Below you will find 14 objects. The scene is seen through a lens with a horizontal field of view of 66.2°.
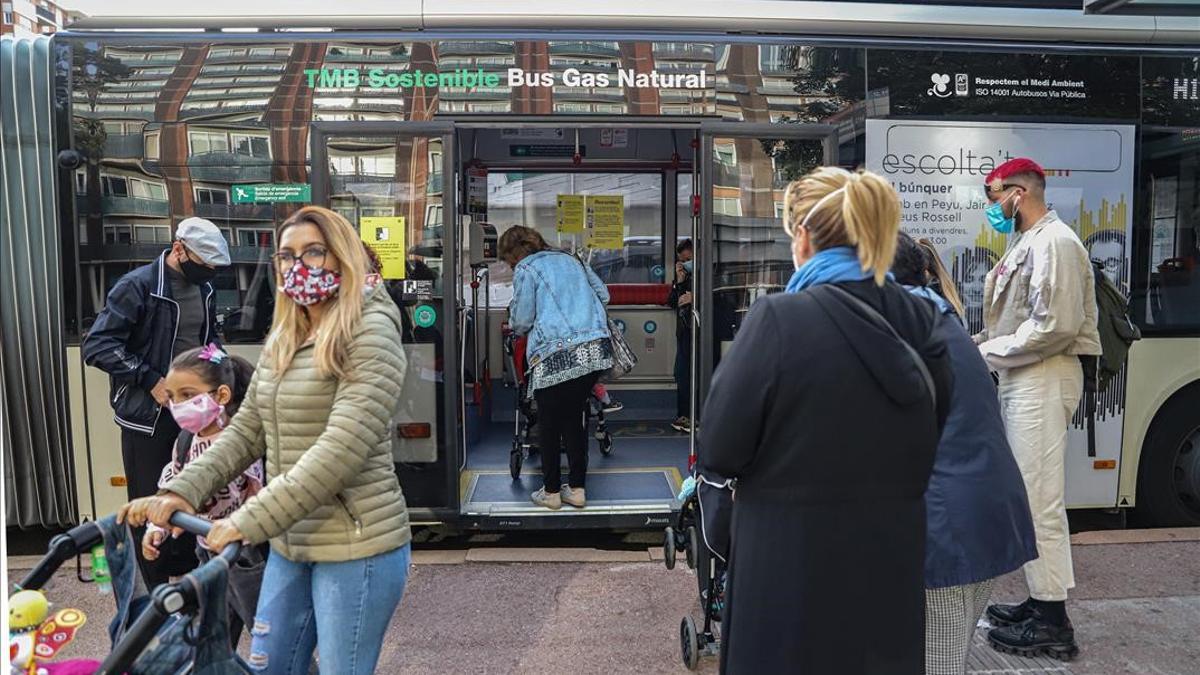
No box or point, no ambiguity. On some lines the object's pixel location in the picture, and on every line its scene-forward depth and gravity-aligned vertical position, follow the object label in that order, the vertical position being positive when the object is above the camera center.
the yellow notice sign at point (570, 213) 8.20 +0.35
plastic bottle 2.36 -0.79
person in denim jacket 5.36 -0.56
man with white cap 3.92 -0.34
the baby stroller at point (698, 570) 3.46 -1.22
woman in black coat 1.92 -0.42
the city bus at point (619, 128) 4.81 +0.58
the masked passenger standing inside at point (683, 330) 7.68 -0.66
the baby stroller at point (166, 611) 1.95 -0.80
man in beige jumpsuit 3.81 -0.49
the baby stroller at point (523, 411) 6.44 -1.13
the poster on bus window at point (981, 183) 5.06 +0.35
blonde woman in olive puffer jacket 2.38 -0.54
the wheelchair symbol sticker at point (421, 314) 5.01 -0.32
